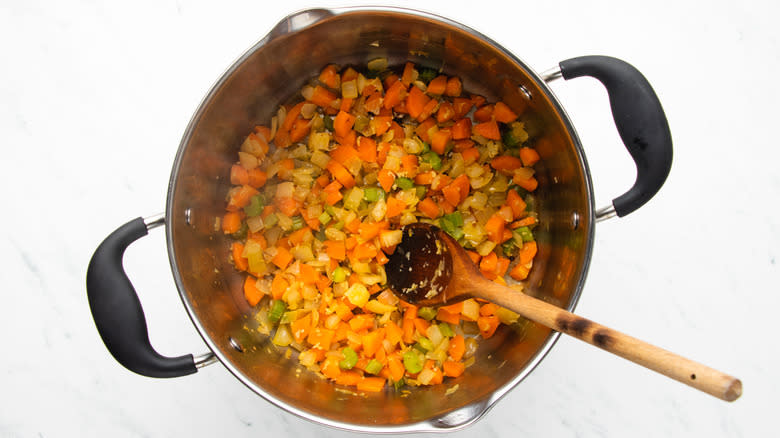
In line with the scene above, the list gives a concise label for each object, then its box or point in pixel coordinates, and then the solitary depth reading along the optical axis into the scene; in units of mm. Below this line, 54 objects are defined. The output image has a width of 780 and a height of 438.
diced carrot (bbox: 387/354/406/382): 688
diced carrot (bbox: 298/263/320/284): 696
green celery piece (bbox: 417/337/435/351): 696
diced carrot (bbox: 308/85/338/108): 705
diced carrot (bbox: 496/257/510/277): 708
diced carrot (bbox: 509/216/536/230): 707
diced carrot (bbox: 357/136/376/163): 704
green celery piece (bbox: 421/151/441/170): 704
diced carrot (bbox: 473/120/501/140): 706
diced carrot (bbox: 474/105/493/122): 709
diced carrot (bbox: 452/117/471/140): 708
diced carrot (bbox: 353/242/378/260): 692
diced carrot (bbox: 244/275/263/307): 704
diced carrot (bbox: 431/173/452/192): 703
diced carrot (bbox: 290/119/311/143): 709
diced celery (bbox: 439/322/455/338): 702
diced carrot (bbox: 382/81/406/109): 705
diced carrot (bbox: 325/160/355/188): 699
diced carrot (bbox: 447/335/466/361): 698
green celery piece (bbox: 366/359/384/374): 686
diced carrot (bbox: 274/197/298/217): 706
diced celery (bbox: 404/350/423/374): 687
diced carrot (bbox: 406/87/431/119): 708
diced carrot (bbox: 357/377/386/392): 687
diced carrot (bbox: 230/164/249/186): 698
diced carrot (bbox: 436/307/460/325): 703
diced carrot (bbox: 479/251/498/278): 702
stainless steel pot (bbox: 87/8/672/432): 619
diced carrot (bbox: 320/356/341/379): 688
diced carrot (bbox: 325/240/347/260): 694
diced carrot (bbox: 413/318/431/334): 700
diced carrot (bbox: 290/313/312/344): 692
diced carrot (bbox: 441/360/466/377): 689
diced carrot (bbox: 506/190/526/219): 707
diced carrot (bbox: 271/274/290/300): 697
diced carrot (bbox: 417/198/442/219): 704
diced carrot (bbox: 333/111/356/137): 702
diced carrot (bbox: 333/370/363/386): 690
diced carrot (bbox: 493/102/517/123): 700
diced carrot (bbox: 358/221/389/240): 690
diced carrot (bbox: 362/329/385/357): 685
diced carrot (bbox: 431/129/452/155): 705
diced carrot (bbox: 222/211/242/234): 701
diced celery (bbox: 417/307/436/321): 700
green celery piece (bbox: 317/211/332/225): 703
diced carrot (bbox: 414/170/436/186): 703
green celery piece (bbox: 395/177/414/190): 699
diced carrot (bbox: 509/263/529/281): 706
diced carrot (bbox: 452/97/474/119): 710
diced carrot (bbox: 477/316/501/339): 698
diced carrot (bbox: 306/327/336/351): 689
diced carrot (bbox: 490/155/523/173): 708
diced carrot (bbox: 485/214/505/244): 700
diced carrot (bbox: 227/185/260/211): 700
